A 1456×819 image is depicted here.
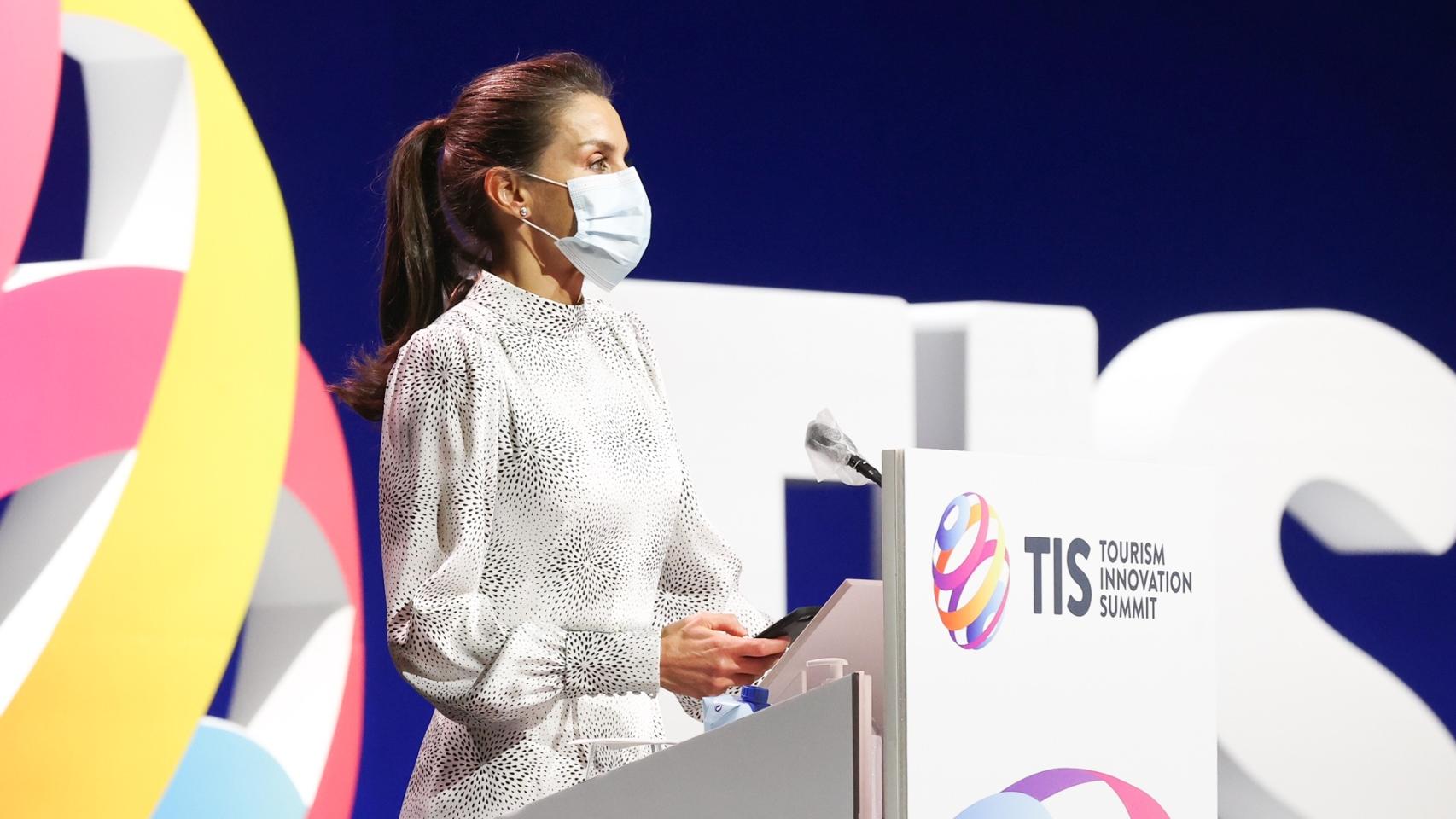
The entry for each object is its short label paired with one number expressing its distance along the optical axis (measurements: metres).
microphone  7.86
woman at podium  8.04
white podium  7.61
